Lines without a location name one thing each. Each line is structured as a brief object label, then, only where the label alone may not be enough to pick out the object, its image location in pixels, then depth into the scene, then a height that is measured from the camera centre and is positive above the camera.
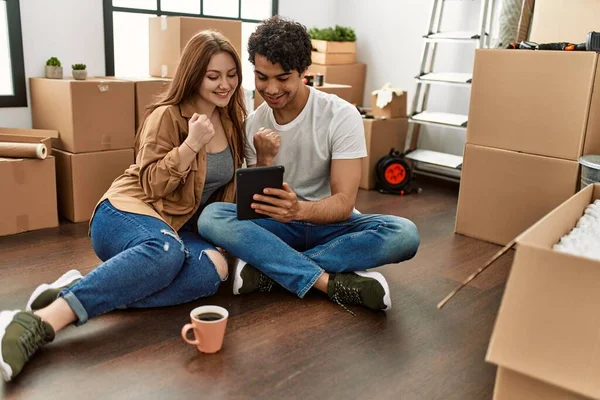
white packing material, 1.06 -0.31
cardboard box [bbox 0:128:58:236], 2.36 -0.56
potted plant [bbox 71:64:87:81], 2.67 -0.05
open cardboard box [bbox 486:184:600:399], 0.83 -0.36
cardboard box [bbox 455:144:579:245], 2.31 -0.47
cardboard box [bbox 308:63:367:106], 3.93 -0.02
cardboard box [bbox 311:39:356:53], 3.88 +0.17
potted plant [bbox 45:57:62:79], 2.73 -0.05
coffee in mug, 1.39 -0.64
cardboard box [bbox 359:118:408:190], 3.49 -0.42
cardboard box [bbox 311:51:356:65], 3.90 +0.09
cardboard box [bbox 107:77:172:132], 2.72 -0.13
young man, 1.70 -0.42
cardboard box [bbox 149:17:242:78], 2.94 +0.16
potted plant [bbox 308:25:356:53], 3.89 +0.22
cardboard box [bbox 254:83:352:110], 3.61 -0.11
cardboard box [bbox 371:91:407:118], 3.60 -0.22
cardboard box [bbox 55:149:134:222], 2.58 -0.54
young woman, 1.52 -0.41
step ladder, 3.32 -0.06
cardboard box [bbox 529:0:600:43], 2.52 +0.27
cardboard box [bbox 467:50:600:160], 2.19 -0.09
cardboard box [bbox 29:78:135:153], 2.53 -0.23
